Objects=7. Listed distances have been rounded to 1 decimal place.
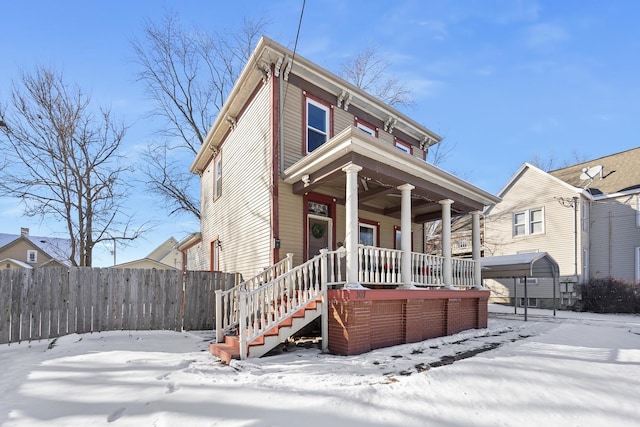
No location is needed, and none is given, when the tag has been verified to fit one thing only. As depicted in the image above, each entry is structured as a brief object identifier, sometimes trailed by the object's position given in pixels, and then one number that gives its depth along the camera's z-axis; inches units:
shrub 584.7
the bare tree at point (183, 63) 764.6
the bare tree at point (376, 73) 905.0
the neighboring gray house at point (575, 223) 665.0
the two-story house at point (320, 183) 275.7
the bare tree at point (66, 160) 524.7
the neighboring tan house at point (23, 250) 1225.2
